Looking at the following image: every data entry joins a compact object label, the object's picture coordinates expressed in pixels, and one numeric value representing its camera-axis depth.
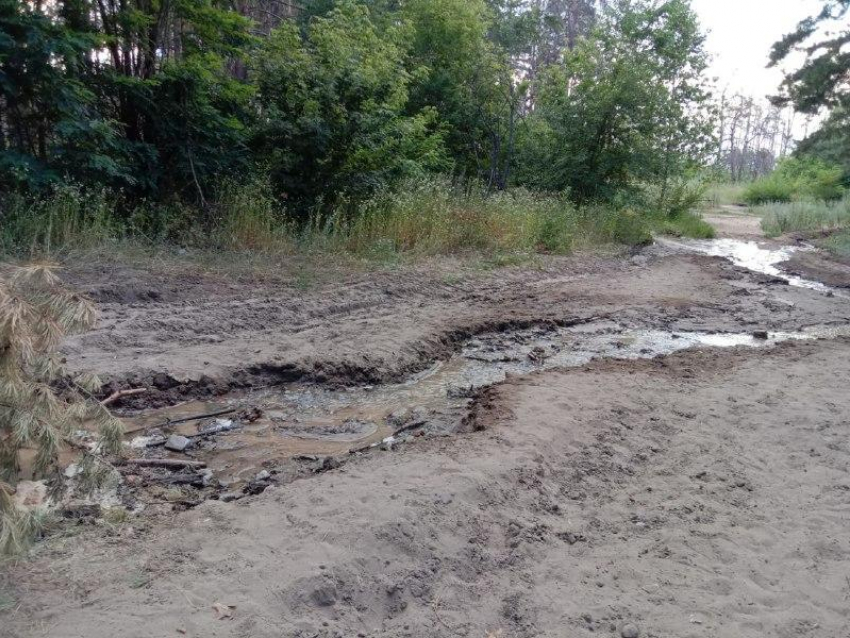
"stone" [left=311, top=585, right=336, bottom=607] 3.13
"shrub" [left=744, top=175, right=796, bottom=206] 35.44
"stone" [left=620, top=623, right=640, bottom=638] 3.11
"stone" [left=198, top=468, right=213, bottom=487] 4.42
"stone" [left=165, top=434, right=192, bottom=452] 4.87
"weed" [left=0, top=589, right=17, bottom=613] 2.84
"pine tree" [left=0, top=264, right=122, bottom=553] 2.61
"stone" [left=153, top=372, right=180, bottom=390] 5.67
